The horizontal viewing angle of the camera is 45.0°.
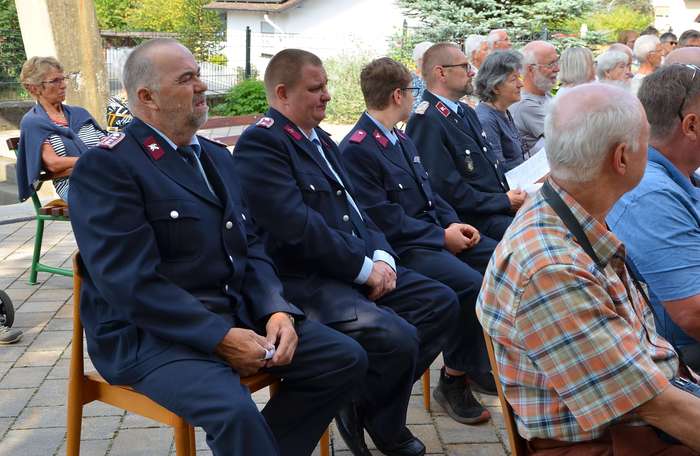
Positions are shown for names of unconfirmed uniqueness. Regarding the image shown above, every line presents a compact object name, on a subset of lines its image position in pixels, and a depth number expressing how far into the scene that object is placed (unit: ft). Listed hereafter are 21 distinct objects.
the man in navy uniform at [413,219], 12.80
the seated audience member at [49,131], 17.95
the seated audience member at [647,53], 29.99
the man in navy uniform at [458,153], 14.78
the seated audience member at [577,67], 22.29
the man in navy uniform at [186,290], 8.75
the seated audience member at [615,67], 25.04
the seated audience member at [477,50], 26.27
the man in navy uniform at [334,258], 10.94
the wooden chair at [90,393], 9.03
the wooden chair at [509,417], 7.19
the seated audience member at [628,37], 42.55
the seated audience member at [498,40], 25.53
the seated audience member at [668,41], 32.39
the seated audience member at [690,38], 30.35
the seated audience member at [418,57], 24.94
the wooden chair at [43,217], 18.07
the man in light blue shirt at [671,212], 8.43
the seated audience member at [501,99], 16.87
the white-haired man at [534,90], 19.48
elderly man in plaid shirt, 6.45
